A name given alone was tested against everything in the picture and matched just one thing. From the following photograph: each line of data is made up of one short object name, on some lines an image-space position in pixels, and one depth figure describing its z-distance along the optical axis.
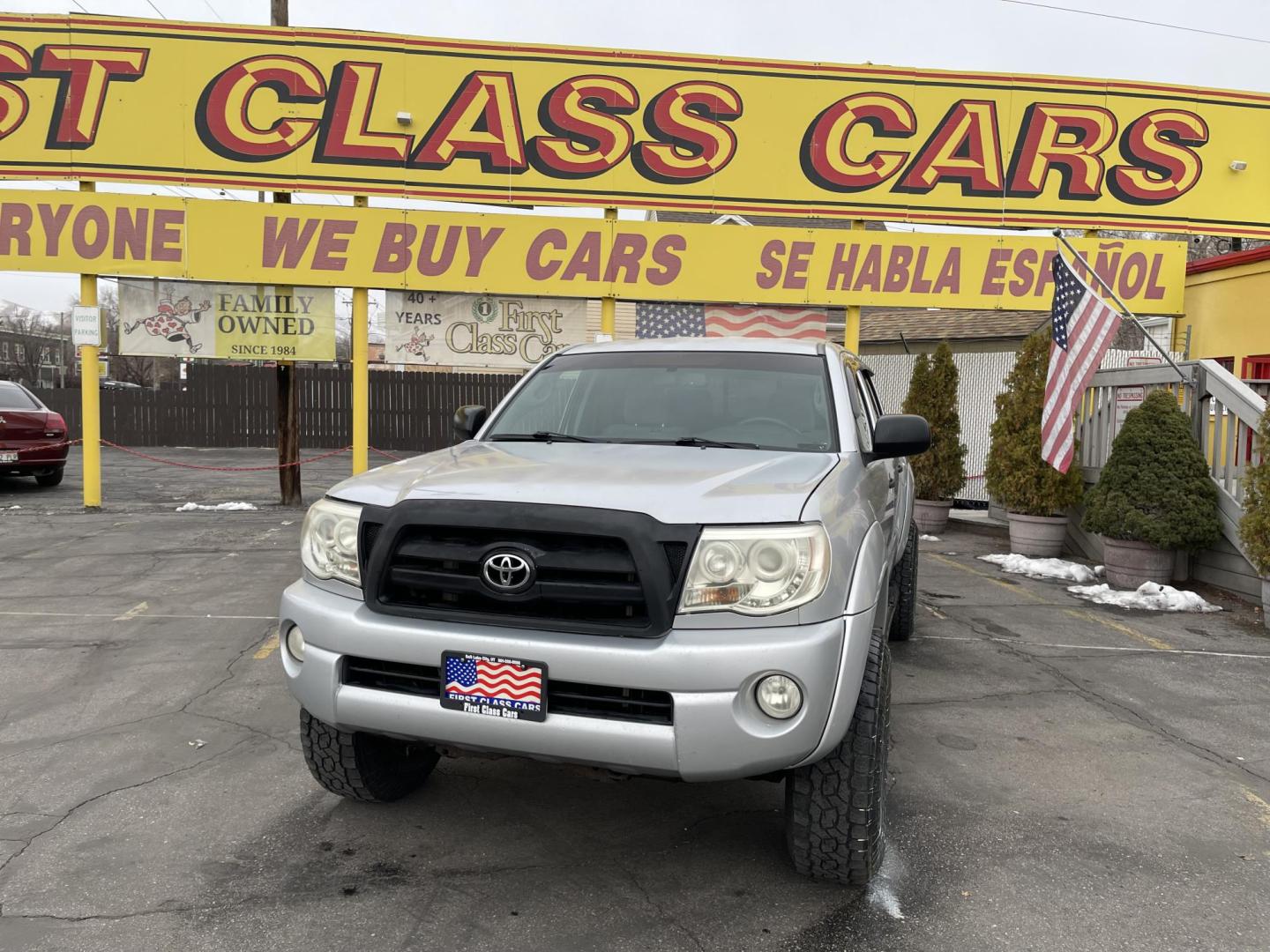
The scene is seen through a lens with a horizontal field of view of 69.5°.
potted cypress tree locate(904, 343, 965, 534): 11.66
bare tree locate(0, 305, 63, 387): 59.78
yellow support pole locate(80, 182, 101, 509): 11.45
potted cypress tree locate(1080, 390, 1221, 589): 7.75
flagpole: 8.13
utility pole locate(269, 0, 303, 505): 12.33
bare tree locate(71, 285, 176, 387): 44.66
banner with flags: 12.04
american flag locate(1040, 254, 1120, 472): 8.18
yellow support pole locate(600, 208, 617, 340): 11.84
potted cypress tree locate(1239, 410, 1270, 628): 6.68
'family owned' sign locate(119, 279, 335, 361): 11.55
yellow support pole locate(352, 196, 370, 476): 11.79
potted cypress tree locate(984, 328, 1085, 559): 9.57
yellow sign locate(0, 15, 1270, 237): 11.27
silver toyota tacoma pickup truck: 2.56
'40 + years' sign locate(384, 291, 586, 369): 11.84
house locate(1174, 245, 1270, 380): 11.01
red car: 12.91
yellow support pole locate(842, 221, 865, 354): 12.19
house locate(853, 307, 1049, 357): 19.20
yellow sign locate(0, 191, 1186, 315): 11.38
